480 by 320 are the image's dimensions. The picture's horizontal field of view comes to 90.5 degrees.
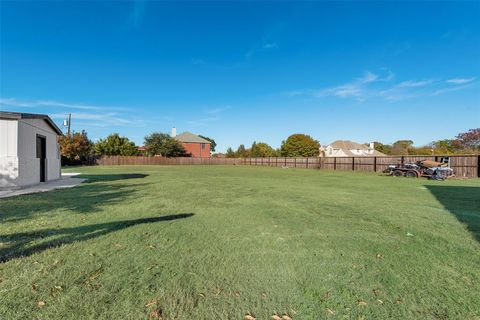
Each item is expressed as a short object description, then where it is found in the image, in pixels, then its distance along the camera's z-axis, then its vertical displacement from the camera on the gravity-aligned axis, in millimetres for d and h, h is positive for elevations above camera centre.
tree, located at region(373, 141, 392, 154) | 66781 +3338
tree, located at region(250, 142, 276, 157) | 55744 +1836
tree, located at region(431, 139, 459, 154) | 39812 +2467
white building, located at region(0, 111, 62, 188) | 9047 +300
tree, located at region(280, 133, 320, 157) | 58156 +2946
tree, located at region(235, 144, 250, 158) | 55141 +1098
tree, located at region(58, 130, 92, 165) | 33503 +1283
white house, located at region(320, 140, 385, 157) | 59562 +2437
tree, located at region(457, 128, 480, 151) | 37281 +3153
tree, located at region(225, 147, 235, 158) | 56566 +850
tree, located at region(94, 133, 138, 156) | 41812 +1869
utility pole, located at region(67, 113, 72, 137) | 35919 +5955
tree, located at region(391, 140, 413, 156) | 57288 +4281
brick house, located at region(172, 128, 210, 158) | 54000 +3016
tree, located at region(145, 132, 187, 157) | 44672 +2331
